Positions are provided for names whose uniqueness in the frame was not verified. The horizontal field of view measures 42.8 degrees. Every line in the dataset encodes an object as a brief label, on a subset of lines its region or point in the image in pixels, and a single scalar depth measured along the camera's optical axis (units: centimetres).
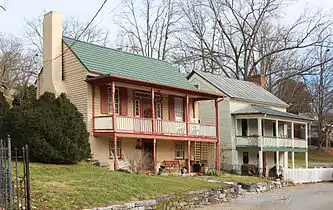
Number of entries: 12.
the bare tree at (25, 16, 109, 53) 4680
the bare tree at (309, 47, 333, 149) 5341
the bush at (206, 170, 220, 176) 2582
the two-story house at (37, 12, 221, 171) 2189
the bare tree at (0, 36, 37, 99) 4222
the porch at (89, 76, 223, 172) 2167
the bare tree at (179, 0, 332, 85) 4816
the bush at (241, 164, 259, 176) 2991
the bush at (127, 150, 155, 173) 2193
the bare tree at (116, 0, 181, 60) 4969
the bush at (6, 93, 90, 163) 1842
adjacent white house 3082
